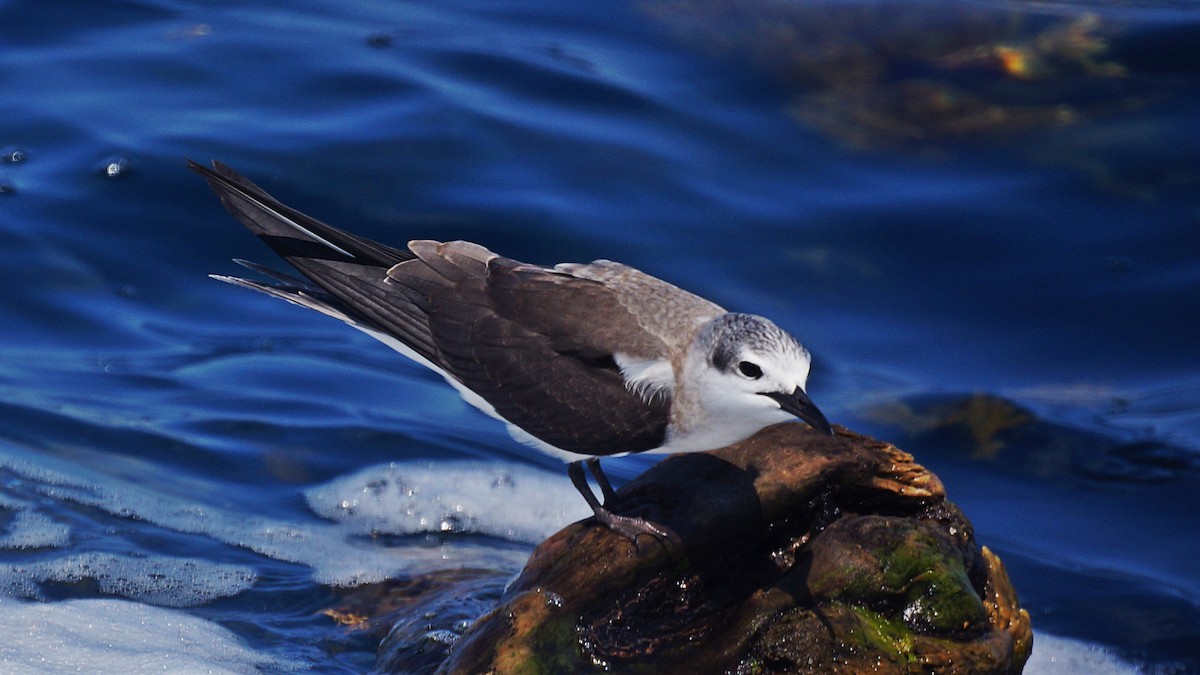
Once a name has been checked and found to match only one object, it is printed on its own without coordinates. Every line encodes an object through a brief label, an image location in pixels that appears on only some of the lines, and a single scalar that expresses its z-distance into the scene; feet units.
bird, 33.14
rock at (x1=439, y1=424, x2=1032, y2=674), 31.30
